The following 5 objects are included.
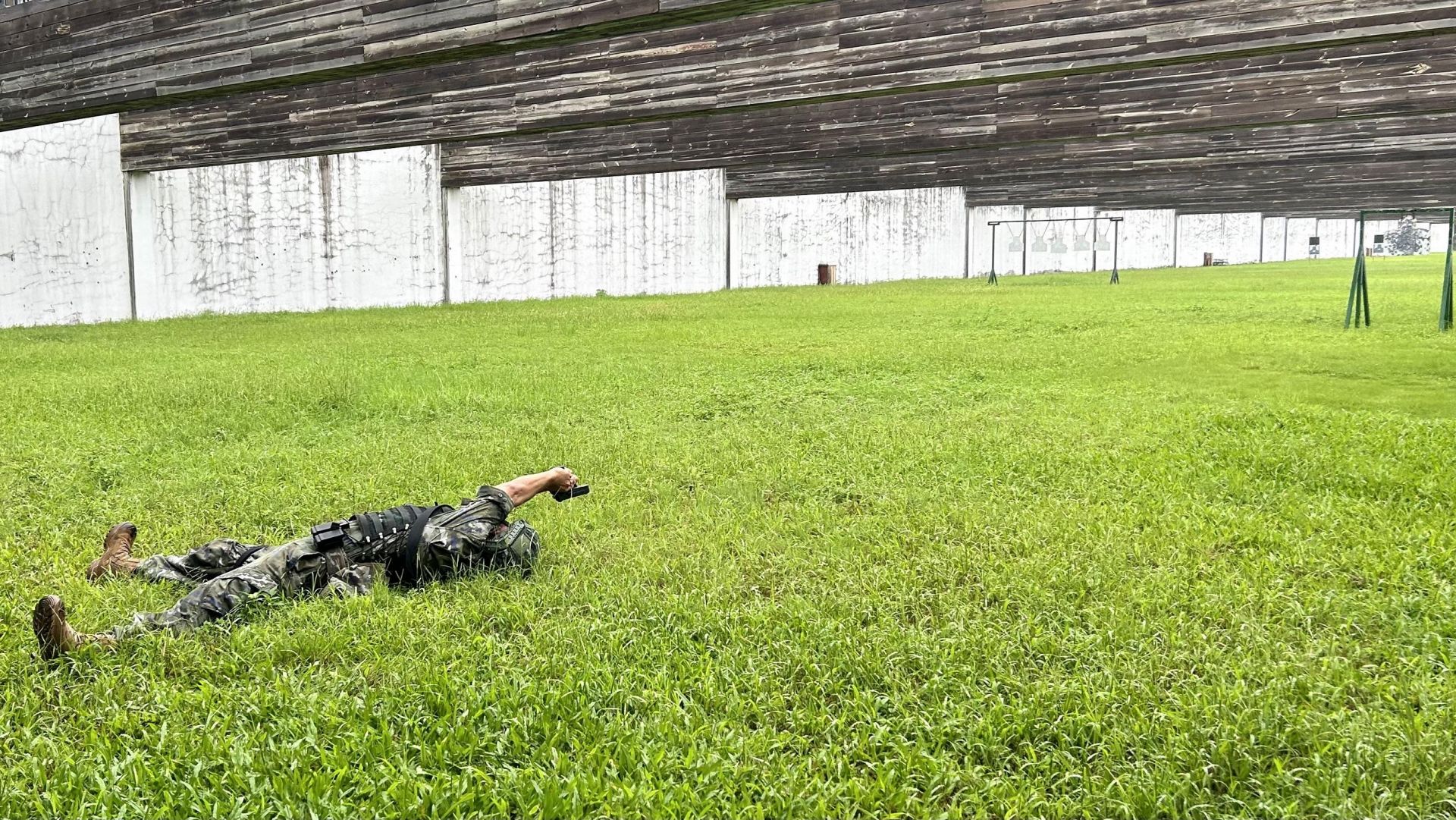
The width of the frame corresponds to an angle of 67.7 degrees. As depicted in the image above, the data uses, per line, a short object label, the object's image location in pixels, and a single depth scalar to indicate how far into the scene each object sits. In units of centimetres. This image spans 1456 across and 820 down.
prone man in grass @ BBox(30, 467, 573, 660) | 430
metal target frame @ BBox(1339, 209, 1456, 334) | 1450
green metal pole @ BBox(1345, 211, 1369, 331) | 1546
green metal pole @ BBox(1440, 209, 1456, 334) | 1468
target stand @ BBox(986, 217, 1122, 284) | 3475
